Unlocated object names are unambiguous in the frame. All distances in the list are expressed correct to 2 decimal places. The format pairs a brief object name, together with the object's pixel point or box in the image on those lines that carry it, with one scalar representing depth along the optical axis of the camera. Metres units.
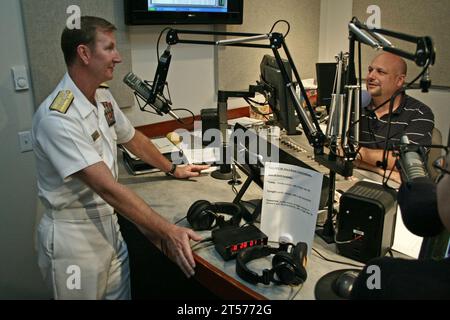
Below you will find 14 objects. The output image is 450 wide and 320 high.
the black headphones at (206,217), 1.41
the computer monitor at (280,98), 1.47
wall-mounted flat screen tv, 2.21
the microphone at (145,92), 1.75
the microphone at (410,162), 0.98
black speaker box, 1.15
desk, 1.11
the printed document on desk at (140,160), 1.97
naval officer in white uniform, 1.37
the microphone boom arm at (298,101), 1.29
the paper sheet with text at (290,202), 1.22
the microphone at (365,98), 1.77
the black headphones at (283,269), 1.09
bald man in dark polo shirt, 2.08
